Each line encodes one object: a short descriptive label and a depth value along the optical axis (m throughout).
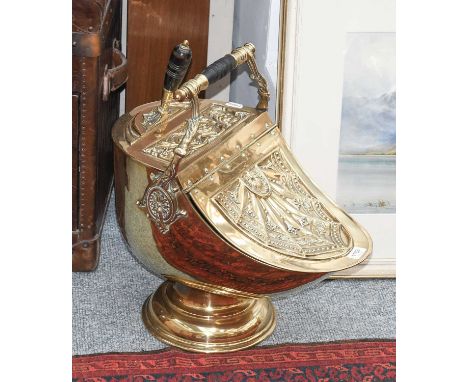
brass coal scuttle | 1.99
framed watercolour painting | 2.32
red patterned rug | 2.10
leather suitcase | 2.21
